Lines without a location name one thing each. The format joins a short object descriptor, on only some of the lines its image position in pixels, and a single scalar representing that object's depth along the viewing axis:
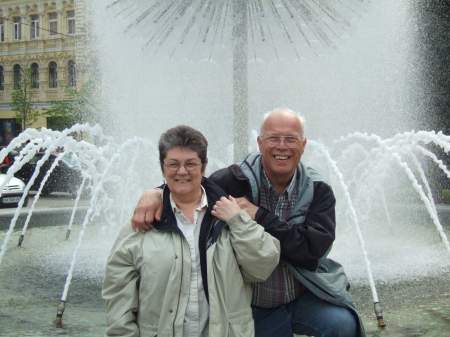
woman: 2.49
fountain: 5.96
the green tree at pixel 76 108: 29.06
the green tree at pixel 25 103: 35.91
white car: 14.98
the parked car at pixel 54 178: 19.07
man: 2.79
